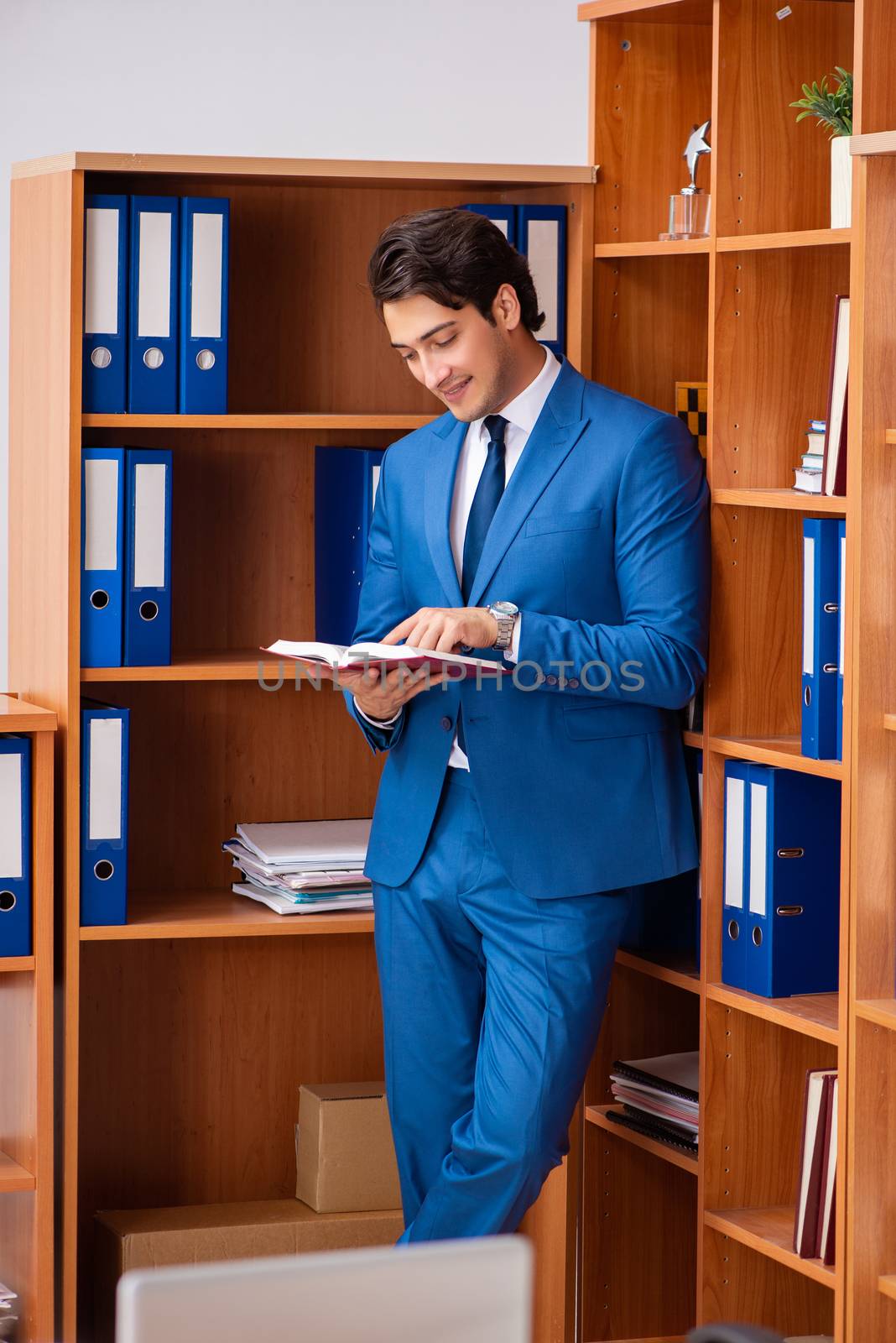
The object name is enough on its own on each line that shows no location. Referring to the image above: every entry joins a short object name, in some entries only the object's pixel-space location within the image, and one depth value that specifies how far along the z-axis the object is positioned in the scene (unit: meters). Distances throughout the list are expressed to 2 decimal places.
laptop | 2.05
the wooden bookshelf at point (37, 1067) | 5.28
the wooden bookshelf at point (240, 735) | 5.58
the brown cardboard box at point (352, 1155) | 5.97
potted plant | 4.61
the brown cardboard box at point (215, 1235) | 5.73
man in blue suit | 4.69
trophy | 5.17
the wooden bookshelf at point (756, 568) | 4.35
